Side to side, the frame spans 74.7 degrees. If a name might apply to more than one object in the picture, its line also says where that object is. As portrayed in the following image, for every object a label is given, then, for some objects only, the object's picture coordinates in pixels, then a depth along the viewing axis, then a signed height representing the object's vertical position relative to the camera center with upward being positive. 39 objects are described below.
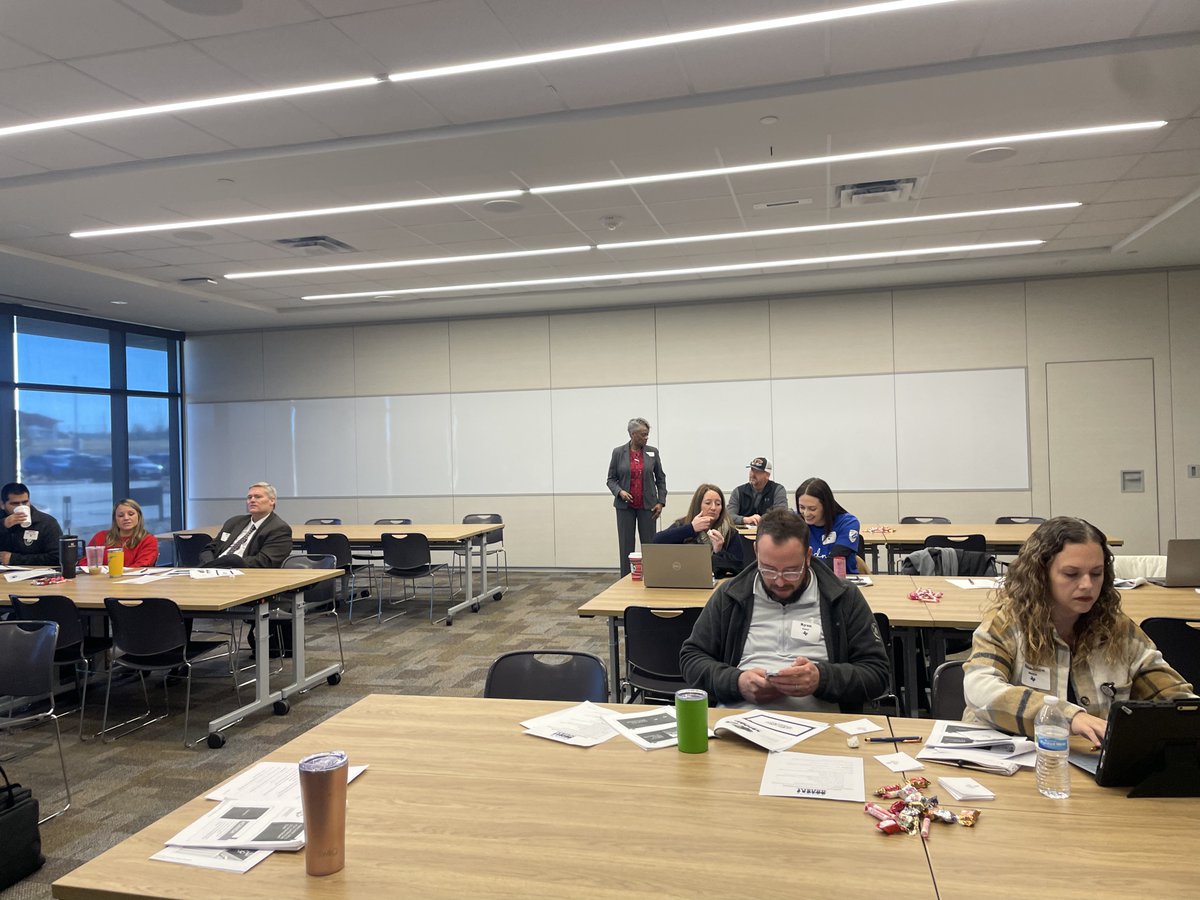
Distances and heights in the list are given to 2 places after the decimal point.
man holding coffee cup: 6.45 -0.52
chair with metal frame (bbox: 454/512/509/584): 8.19 -0.83
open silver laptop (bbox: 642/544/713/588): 4.19 -0.57
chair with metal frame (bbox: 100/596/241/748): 4.20 -0.88
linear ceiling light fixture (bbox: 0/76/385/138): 4.10 +1.98
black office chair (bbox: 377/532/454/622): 7.30 -0.83
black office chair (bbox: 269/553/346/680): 5.25 -0.87
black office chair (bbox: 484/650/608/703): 2.60 -0.73
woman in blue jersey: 4.59 -0.39
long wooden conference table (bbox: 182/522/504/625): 7.52 -0.70
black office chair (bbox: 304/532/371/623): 7.39 -0.74
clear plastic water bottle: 1.63 -0.65
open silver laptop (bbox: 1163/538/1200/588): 3.89 -0.57
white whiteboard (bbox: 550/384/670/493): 9.92 +0.44
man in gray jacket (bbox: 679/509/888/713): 2.50 -0.60
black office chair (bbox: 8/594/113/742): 4.34 -0.81
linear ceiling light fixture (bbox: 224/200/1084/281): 6.50 +1.99
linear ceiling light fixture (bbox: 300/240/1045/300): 7.68 +2.01
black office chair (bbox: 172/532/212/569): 7.84 -0.76
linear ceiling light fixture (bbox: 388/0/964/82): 3.48 +1.99
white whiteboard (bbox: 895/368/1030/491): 8.94 +0.26
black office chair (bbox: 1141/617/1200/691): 3.05 -0.76
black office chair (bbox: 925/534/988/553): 5.70 -0.64
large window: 9.26 +0.70
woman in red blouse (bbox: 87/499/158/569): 5.75 -0.49
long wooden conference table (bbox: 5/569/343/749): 4.34 -0.72
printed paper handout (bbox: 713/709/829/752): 1.98 -0.72
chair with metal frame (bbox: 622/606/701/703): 3.42 -0.82
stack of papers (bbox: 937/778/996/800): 1.65 -0.72
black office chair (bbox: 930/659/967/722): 2.38 -0.73
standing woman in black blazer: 8.09 -0.28
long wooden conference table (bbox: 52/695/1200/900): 1.34 -0.73
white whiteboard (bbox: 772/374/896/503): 9.27 +0.29
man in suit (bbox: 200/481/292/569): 5.80 -0.55
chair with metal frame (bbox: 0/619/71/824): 3.54 -0.85
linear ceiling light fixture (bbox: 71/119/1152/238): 4.80 +1.96
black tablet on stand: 1.61 -0.61
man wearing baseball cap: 7.02 -0.35
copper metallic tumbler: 1.40 -0.62
